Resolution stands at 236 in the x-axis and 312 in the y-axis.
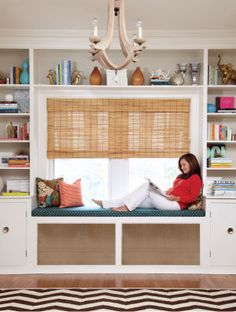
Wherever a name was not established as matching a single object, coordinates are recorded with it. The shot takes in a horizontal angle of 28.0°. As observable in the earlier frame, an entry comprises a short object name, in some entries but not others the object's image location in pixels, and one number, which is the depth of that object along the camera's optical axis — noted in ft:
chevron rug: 13.41
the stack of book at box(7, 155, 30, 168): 18.03
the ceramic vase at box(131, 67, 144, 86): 18.35
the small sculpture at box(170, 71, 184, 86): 18.43
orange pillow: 17.97
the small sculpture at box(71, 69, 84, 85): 18.35
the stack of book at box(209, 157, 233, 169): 18.12
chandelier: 9.83
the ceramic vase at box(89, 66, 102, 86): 18.37
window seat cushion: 17.24
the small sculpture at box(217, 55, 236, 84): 18.38
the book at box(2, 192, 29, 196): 17.56
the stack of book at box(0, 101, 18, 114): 18.07
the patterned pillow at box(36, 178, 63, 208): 18.02
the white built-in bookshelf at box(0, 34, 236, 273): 17.31
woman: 17.60
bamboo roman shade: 18.90
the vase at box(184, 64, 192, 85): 19.12
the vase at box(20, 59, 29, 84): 18.08
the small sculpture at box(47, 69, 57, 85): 18.43
